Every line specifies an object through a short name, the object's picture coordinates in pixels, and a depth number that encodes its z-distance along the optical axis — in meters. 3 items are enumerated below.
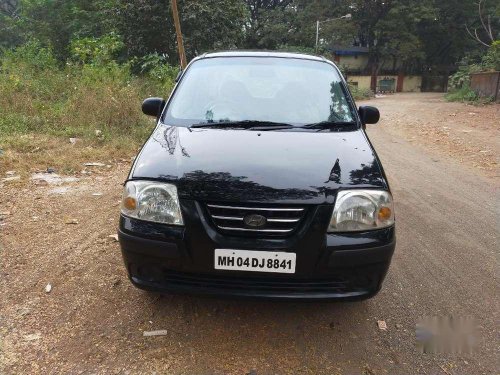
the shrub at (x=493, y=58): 19.47
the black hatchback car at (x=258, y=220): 2.23
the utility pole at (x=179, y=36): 10.47
